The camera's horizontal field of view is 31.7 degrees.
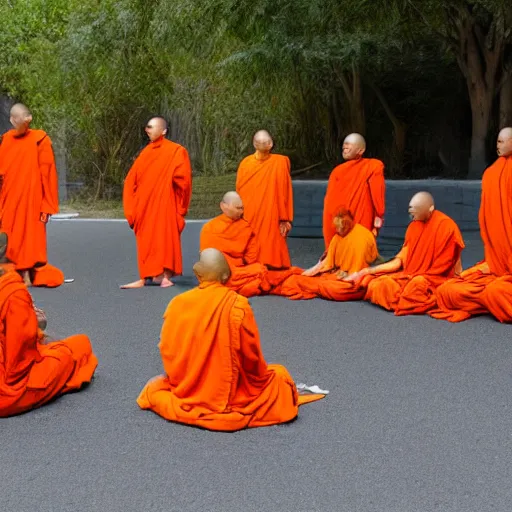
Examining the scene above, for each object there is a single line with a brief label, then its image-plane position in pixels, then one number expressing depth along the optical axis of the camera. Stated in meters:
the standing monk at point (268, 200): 9.47
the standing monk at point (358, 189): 9.03
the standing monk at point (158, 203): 9.27
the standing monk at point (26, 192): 9.22
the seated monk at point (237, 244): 8.57
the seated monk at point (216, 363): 4.52
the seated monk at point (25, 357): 4.62
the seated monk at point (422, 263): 7.73
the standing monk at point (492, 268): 7.38
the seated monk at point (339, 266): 8.41
